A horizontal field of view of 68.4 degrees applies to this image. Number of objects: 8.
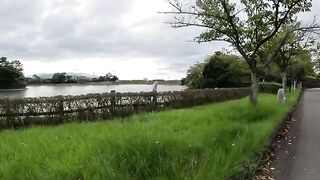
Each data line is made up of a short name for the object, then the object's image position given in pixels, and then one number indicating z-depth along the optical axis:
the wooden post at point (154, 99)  10.18
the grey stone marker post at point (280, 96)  11.81
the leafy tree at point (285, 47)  10.74
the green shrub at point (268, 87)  21.88
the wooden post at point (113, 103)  8.93
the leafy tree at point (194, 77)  28.12
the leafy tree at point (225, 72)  27.25
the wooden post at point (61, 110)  7.75
